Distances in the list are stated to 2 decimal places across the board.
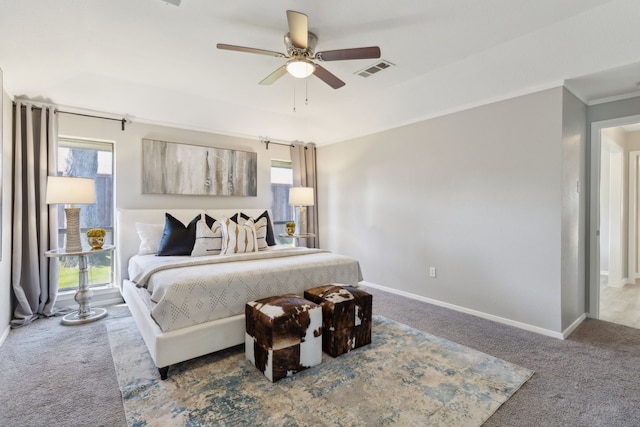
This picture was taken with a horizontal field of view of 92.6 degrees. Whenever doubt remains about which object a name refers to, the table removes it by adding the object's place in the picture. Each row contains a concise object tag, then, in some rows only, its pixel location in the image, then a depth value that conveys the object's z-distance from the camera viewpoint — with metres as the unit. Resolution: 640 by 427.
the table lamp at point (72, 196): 3.02
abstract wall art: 4.05
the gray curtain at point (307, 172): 5.32
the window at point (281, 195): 5.30
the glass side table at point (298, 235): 4.82
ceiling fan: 2.15
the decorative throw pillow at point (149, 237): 3.55
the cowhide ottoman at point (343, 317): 2.45
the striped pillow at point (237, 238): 3.44
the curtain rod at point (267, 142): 5.04
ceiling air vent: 3.13
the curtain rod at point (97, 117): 3.48
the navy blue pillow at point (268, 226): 4.13
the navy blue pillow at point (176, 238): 3.40
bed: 2.14
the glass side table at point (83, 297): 3.14
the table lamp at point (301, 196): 4.79
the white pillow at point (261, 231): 3.83
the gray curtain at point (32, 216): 3.11
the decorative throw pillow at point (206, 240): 3.38
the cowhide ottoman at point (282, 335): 2.09
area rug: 1.76
